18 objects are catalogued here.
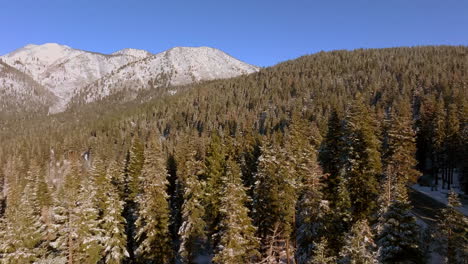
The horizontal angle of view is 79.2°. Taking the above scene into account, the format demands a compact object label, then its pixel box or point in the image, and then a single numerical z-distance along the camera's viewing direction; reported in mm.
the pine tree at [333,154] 27938
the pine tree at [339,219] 23000
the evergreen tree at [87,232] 27233
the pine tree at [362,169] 25172
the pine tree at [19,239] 26609
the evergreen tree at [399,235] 17422
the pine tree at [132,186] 37822
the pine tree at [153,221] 28641
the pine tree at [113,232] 29234
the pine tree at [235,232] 20234
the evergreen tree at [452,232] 16844
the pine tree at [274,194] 25109
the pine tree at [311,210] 23797
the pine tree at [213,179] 33938
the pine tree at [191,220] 29812
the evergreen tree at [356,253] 12633
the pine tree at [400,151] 31578
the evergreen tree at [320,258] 13728
